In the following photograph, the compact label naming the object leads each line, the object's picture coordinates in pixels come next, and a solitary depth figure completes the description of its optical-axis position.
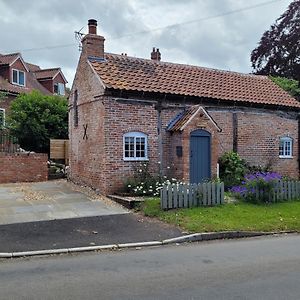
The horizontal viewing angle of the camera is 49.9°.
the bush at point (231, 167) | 13.61
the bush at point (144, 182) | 11.82
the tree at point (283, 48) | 23.60
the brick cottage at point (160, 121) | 12.35
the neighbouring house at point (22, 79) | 24.60
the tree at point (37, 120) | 18.41
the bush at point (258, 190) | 11.20
